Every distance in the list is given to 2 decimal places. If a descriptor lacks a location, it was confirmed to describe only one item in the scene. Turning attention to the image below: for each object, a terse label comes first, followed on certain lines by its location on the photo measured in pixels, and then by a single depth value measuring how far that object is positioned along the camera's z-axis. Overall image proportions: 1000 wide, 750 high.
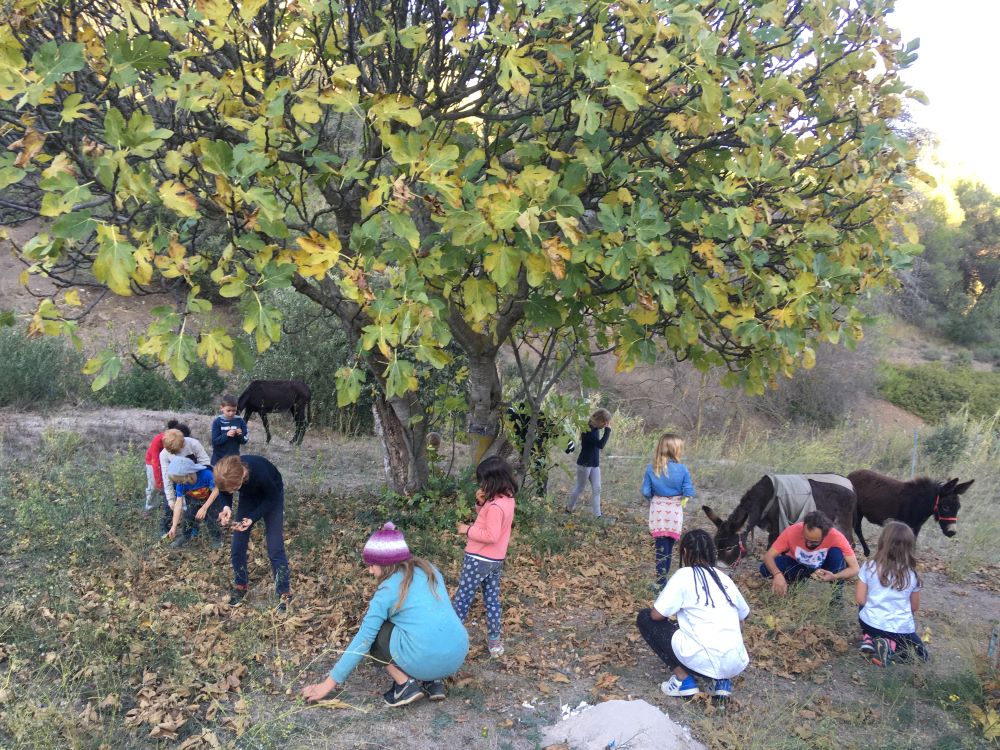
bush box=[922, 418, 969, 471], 13.26
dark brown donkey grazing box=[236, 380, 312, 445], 10.91
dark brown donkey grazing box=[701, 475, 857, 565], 7.48
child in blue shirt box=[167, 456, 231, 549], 6.68
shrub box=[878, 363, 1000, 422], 26.06
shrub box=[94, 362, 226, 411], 12.15
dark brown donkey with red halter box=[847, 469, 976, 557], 7.46
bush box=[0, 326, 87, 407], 11.00
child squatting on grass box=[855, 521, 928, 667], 5.39
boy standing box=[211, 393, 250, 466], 7.49
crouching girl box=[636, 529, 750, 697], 4.71
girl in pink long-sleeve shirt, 5.05
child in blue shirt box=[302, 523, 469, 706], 4.43
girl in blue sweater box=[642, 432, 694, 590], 6.47
